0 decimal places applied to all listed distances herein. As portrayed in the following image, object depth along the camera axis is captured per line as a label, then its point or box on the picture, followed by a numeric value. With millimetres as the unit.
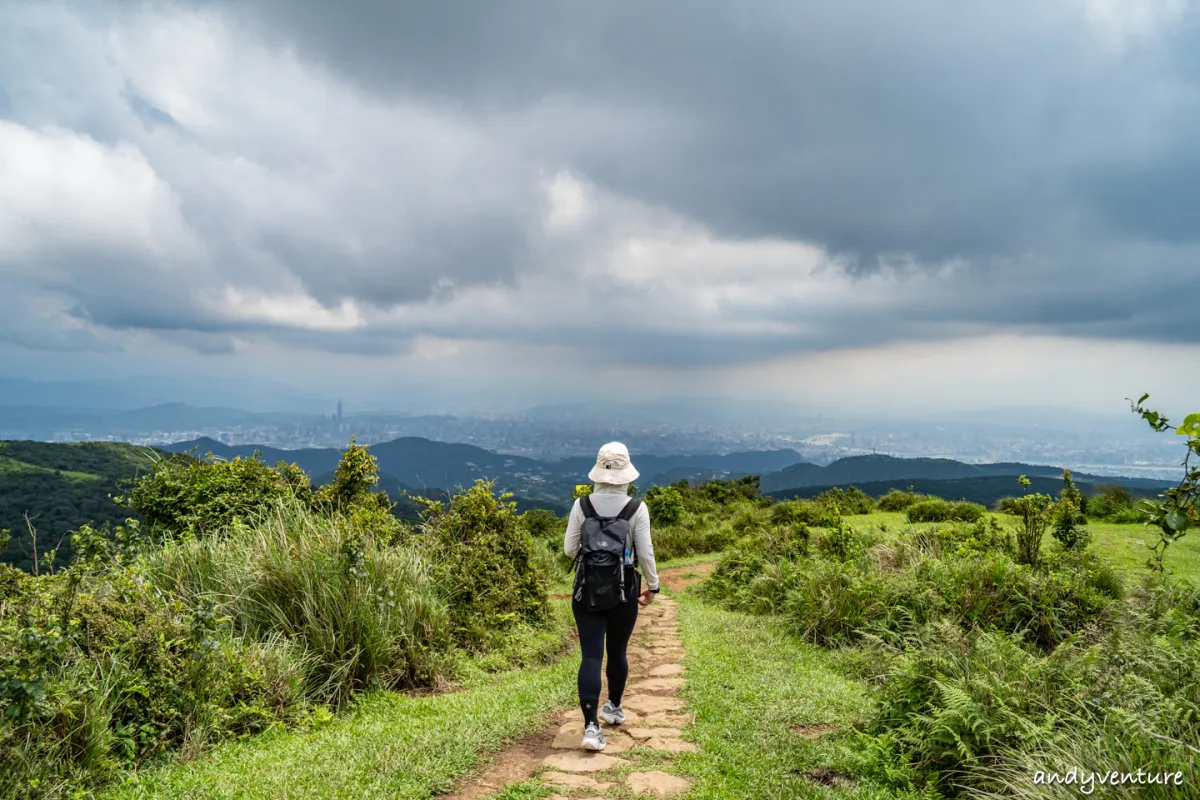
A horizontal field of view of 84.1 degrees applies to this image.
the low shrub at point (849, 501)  22219
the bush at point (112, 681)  4348
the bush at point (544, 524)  20812
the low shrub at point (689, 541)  21016
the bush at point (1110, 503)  16844
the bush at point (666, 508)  24000
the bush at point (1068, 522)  10820
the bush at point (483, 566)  9078
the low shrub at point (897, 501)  22172
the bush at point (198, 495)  10602
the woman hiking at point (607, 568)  5148
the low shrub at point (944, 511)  17438
